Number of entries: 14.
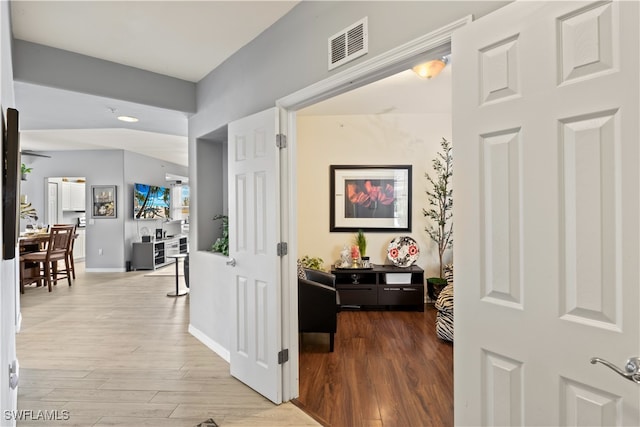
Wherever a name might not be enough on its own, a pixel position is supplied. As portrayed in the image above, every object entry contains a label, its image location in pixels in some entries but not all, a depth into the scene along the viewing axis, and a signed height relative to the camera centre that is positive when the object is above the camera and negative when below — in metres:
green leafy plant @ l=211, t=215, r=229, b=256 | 3.27 -0.28
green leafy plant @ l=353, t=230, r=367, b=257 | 4.59 -0.42
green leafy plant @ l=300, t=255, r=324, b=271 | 4.48 -0.67
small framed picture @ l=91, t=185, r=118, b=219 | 7.23 +0.28
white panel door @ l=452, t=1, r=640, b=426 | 0.89 +0.00
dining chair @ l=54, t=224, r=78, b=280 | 6.06 -0.73
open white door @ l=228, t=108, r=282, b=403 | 2.26 -0.27
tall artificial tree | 4.56 +0.13
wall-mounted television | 7.61 +0.32
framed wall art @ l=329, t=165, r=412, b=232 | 4.68 +0.22
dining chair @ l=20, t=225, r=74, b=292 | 5.51 -0.68
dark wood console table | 4.31 -1.01
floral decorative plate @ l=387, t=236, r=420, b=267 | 4.48 -0.54
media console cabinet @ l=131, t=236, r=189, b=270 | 7.34 -0.92
